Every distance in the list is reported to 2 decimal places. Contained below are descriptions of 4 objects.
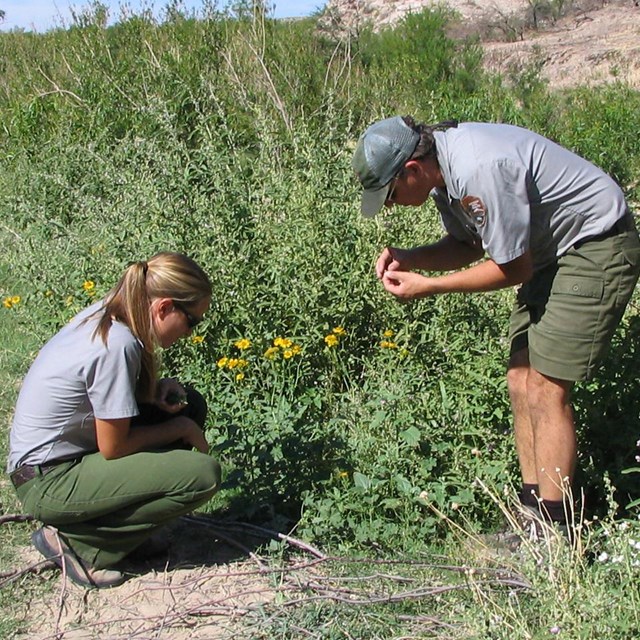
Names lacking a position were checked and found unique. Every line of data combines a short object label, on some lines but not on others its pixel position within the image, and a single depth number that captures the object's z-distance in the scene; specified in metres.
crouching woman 3.40
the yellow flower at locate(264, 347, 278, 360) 4.78
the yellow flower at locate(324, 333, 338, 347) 4.82
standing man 3.23
